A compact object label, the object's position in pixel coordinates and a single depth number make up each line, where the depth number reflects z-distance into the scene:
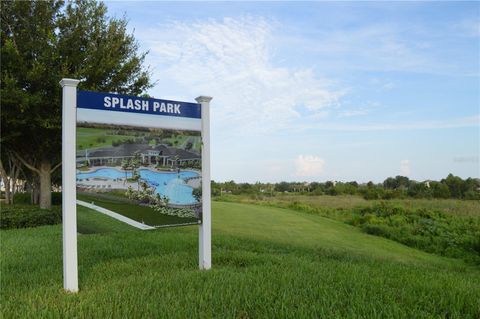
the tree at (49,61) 13.53
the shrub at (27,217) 12.34
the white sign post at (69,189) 4.74
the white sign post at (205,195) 5.88
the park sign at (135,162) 4.81
